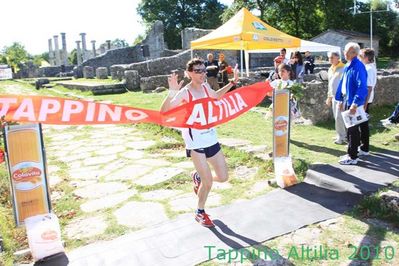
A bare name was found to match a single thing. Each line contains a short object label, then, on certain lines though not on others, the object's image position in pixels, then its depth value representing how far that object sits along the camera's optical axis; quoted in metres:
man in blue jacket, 5.19
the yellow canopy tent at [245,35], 10.45
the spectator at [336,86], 6.64
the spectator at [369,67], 6.49
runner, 3.79
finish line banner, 3.23
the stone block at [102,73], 22.59
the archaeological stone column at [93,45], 49.83
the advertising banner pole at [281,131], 4.92
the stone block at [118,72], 18.97
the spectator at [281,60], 8.97
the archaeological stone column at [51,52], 53.72
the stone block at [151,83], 16.23
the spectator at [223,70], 13.62
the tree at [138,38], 58.84
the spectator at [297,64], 13.70
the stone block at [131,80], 17.48
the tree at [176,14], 49.56
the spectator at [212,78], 13.49
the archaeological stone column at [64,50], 46.44
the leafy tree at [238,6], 42.22
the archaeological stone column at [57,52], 47.81
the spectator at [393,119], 7.91
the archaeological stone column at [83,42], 46.09
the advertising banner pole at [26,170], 3.29
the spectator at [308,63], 17.28
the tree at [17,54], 34.56
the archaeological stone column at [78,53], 46.78
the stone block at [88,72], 24.77
